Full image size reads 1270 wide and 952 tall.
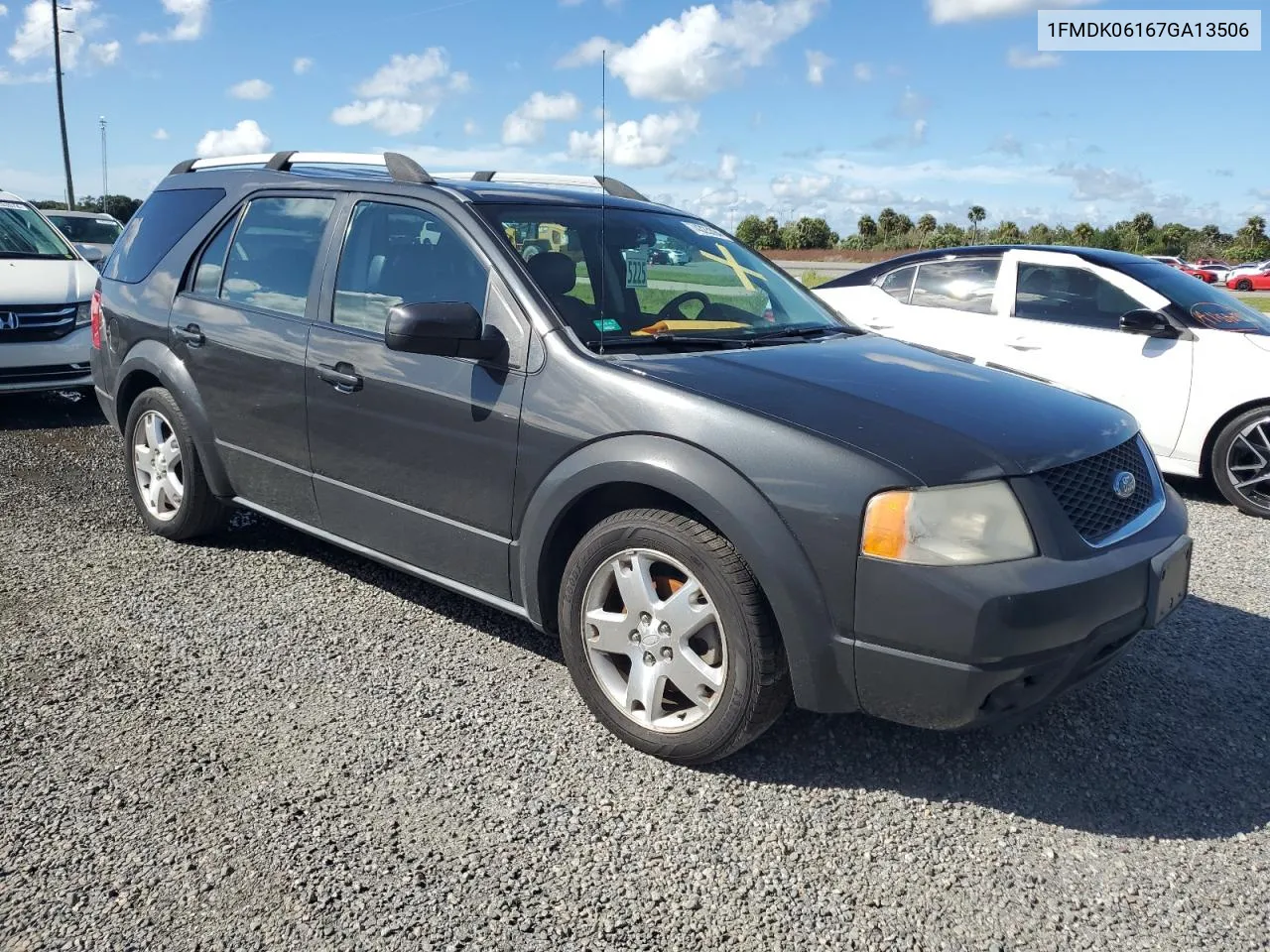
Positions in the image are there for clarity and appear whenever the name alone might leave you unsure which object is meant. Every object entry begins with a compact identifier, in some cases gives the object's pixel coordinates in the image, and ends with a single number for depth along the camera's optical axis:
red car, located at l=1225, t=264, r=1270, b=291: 41.75
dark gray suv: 2.83
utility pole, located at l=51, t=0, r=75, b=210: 34.94
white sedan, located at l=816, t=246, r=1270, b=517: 6.44
